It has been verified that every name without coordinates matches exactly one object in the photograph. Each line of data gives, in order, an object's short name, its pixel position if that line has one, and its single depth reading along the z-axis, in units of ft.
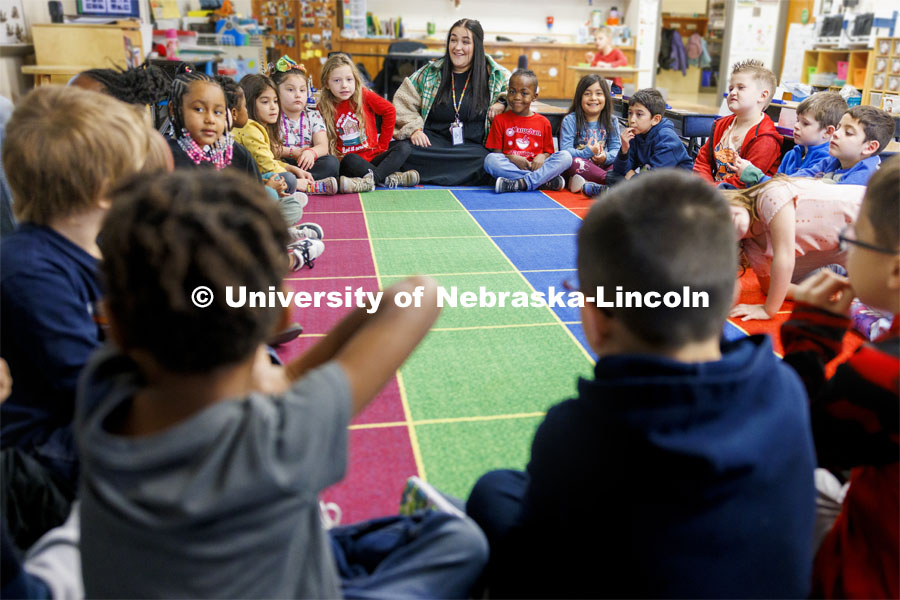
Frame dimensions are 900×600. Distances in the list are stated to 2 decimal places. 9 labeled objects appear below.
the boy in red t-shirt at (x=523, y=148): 15.39
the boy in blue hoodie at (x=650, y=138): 14.01
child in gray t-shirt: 2.20
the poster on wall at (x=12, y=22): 18.27
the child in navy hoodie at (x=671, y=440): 2.61
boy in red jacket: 11.88
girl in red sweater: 14.94
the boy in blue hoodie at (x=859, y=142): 9.97
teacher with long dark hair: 16.15
